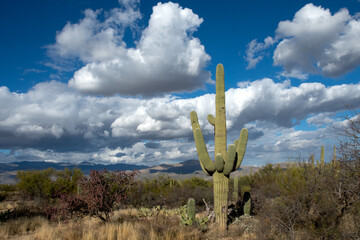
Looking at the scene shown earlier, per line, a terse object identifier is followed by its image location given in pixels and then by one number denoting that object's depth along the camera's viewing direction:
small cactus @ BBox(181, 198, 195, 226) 10.26
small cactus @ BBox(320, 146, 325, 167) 24.19
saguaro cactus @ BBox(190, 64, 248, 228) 10.95
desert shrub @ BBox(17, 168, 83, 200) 26.00
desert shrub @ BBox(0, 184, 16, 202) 30.86
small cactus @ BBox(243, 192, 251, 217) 13.97
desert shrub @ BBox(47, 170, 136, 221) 10.13
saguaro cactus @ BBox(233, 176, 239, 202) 17.50
